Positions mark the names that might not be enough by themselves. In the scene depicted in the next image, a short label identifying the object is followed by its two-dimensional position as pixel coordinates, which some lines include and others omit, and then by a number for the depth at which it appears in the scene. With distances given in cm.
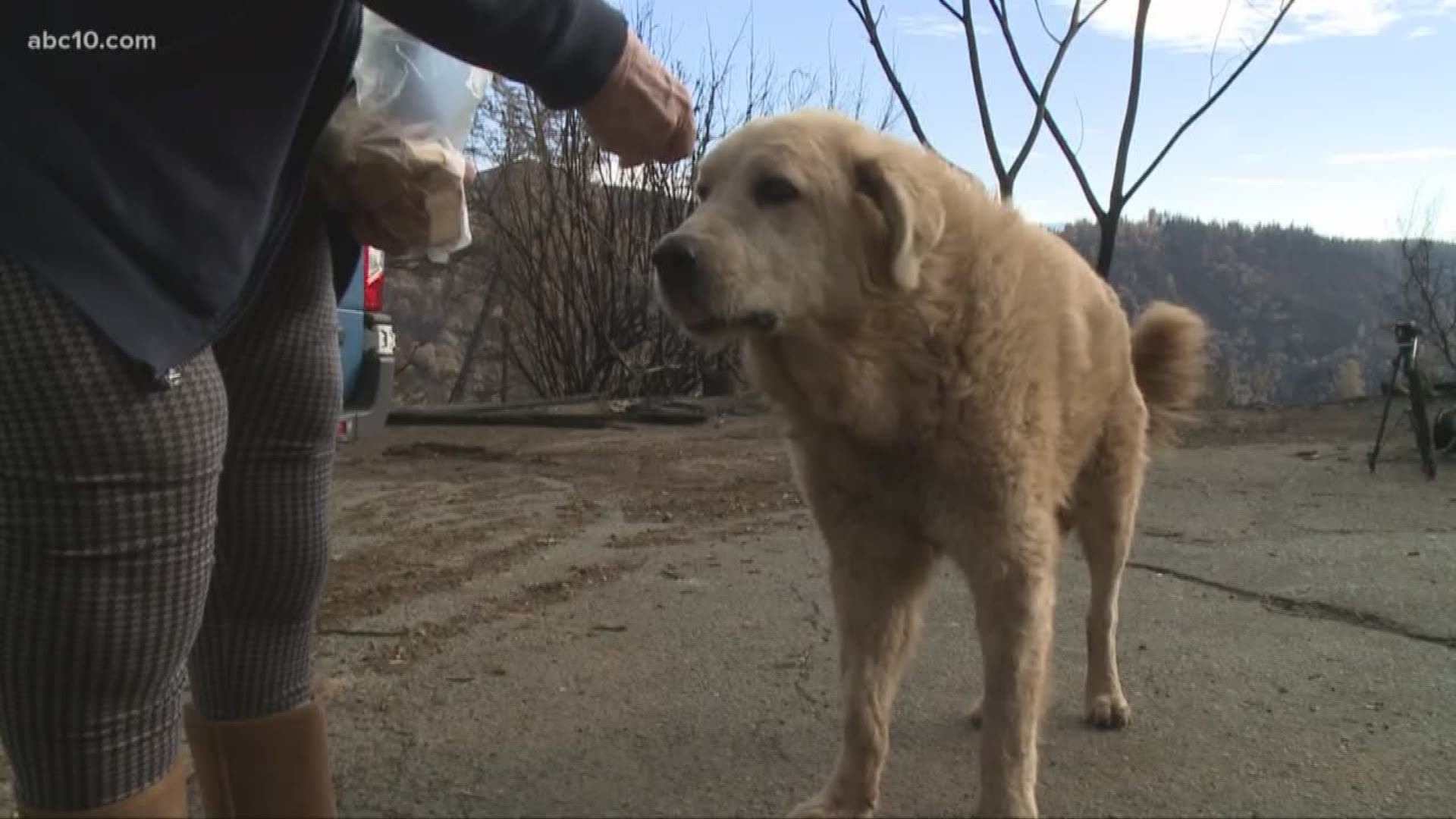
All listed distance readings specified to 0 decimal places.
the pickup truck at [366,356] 466
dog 202
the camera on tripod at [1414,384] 664
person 97
